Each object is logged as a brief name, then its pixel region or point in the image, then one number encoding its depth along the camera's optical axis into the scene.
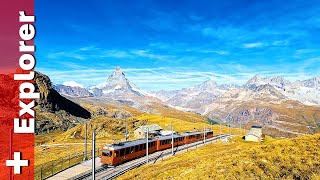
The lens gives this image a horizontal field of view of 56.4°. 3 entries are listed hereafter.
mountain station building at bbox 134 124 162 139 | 108.25
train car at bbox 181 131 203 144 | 91.53
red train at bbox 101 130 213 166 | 52.81
